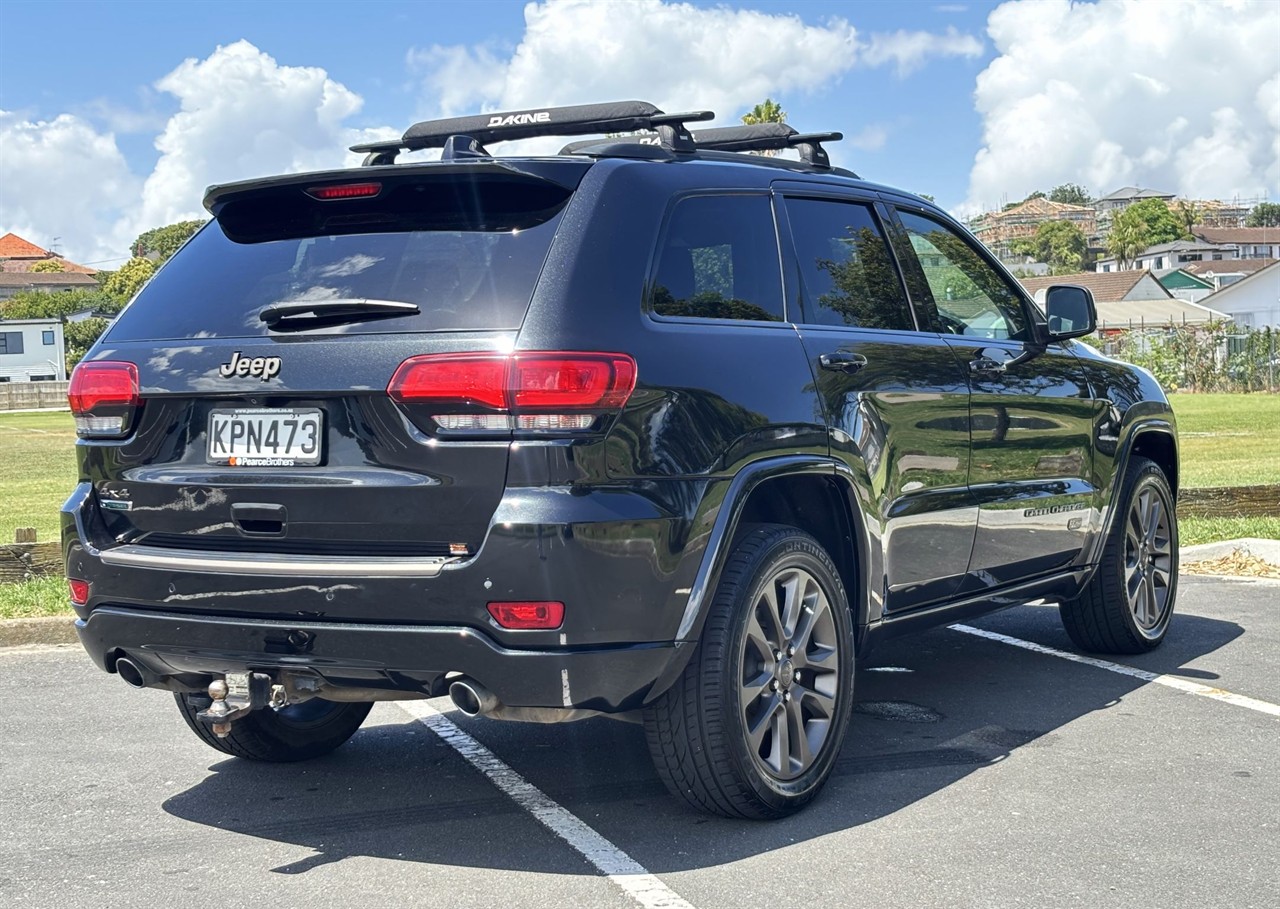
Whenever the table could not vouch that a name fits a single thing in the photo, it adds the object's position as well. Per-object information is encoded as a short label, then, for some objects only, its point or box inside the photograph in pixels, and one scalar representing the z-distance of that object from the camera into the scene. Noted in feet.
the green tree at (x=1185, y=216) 544.21
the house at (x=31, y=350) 308.19
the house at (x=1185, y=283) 362.12
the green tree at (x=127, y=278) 443.73
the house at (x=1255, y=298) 252.01
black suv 12.85
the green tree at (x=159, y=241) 493.77
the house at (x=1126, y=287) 310.65
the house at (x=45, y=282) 486.79
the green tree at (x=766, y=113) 175.42
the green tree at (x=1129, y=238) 516.32
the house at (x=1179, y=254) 463.01
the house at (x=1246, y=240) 518.37
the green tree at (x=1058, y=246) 562.79
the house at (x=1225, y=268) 415.44
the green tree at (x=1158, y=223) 538.06
